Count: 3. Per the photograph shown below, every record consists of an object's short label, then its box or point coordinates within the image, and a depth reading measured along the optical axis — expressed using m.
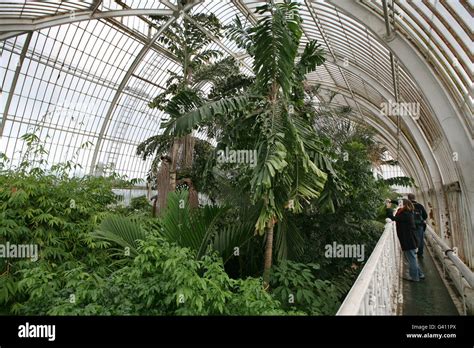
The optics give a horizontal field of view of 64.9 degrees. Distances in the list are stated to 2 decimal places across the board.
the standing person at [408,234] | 6.29
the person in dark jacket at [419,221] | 7.81
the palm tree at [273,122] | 4.64
